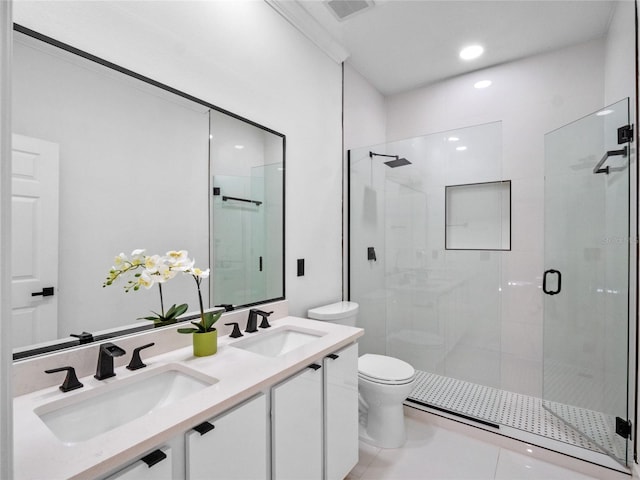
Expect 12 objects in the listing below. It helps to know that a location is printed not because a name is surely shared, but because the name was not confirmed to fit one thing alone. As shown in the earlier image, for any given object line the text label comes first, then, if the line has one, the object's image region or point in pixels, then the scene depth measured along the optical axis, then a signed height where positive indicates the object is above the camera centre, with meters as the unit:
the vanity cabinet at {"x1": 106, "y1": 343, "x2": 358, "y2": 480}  0.89 -0.68
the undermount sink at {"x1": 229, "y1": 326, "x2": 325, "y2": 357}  1.64 -0.53
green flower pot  1.33 -0.43
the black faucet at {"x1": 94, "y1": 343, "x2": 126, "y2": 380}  1.10 -0.42
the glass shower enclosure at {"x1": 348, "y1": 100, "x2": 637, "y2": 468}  1.99 -0.25
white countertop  0.70 -0.48
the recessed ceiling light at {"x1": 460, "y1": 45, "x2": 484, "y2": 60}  2.58 +1.55
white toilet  2.03 -0.99
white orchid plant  1.26 -0.13
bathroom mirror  1.04 +0.19
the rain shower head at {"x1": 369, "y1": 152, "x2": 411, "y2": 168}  2.73 +0.68
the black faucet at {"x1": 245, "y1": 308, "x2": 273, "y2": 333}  1.69 -0.42
